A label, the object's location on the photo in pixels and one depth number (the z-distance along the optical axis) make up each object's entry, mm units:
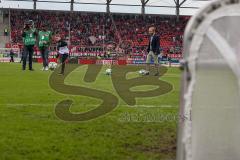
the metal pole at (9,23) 56097
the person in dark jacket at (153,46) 20038
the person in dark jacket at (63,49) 20944
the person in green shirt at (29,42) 21781
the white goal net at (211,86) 2588
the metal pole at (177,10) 64750
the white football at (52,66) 23847
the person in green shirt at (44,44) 23025
